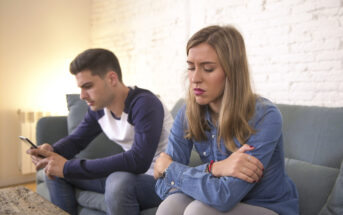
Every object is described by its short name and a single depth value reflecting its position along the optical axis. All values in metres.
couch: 1.39
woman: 1.08
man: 1.55
